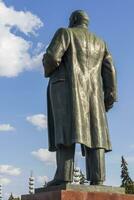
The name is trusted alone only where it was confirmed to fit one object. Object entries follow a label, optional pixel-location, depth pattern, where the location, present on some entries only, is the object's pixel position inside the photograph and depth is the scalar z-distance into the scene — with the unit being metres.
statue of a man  8.64
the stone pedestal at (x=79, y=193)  7.79
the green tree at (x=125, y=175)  43.01
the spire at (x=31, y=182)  44.33
